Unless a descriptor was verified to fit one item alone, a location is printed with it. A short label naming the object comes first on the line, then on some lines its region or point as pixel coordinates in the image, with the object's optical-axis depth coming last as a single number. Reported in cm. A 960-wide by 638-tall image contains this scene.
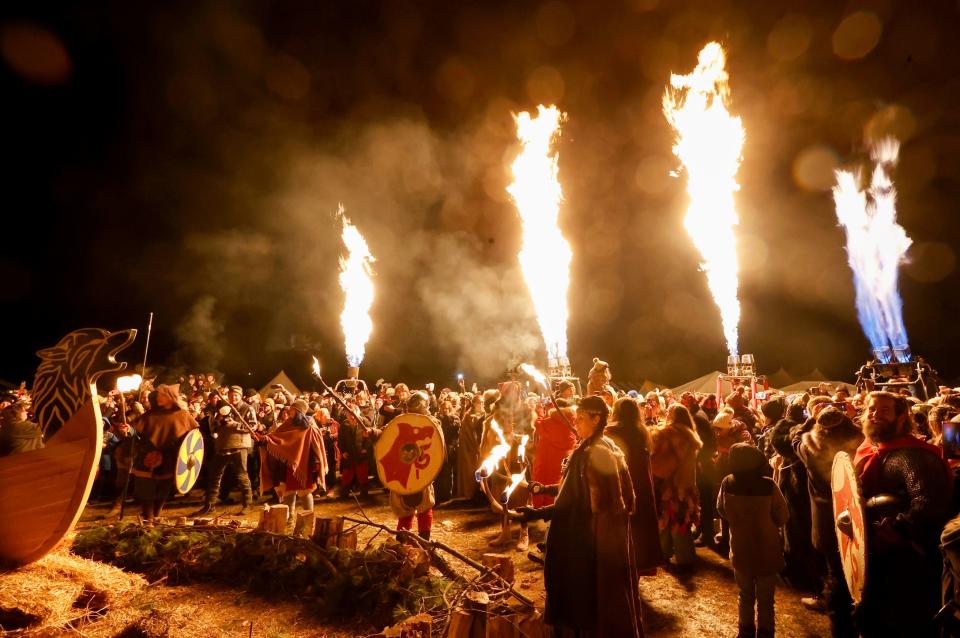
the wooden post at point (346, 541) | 525
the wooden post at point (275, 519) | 561
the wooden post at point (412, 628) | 307
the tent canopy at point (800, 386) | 2191
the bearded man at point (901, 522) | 319
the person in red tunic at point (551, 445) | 674
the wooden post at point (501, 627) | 302
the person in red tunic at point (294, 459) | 790
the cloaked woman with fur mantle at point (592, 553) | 327
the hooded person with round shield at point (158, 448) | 732
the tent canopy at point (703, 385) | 2295
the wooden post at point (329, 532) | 528
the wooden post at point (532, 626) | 317
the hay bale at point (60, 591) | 379
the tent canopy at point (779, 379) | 2562
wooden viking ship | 414
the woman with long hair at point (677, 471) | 595
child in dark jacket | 417
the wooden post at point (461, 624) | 296
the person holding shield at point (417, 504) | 620
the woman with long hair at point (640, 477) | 489
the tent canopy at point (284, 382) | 2288
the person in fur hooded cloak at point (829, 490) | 421
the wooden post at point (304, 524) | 547
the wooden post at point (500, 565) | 396
